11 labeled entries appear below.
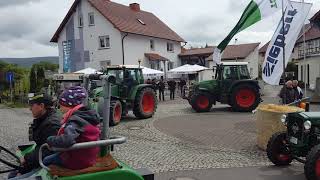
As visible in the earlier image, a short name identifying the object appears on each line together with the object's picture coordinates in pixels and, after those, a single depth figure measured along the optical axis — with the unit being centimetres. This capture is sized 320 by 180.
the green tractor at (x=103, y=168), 272
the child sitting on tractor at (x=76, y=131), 274
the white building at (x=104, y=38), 2530
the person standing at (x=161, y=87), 1849
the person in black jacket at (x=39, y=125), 322
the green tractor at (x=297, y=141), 509
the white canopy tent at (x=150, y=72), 1948
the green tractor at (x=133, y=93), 1123
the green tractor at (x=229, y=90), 1282
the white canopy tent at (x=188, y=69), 2236
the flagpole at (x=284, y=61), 868
